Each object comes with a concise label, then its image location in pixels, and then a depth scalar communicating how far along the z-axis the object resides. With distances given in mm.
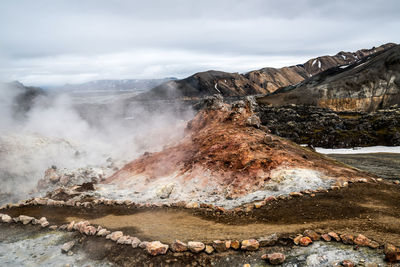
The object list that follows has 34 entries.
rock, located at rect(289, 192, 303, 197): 12662
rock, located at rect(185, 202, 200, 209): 12891
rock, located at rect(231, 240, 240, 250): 8405
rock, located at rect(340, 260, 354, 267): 6953
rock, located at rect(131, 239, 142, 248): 9047
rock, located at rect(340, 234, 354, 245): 8086
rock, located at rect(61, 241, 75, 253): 9547
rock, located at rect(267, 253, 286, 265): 7566
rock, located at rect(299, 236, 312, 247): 8258
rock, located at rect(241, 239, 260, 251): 8266
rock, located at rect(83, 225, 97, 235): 10344
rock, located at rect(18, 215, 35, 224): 12336
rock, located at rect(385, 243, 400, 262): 6830
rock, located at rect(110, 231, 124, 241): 9689
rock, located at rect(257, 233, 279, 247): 8406
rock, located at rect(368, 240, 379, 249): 7621
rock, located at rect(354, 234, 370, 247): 7847
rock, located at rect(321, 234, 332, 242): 8367
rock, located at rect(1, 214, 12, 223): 12586
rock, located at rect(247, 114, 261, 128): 23703
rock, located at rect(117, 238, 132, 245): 9307
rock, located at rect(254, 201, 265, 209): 11953
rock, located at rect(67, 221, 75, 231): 11087
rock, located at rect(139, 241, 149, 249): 8922
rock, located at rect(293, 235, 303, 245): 8366
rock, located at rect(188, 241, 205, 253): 8414
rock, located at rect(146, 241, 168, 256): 8484
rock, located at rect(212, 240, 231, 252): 8422
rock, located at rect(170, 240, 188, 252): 8516
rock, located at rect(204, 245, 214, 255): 8330
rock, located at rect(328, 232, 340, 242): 8344
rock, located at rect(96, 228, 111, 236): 10172
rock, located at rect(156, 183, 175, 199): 15555
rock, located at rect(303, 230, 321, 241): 8505
